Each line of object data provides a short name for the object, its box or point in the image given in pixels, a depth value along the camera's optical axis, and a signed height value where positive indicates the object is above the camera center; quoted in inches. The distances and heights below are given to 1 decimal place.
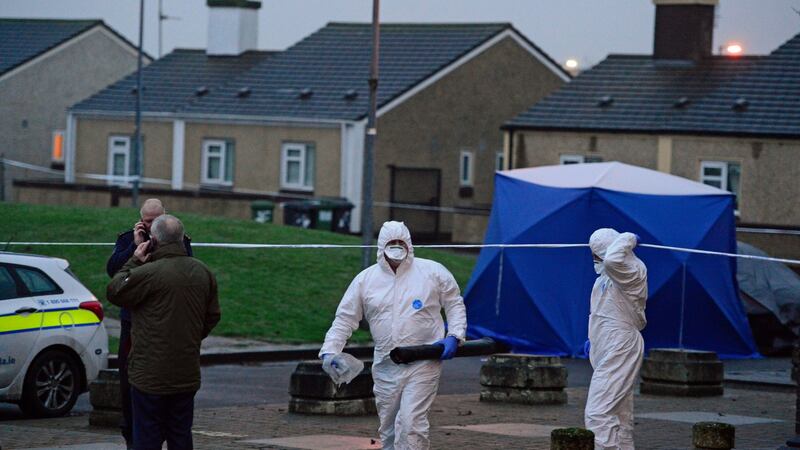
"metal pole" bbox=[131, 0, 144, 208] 1651.6 +46.9
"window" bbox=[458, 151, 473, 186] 1908.2 +30.6
